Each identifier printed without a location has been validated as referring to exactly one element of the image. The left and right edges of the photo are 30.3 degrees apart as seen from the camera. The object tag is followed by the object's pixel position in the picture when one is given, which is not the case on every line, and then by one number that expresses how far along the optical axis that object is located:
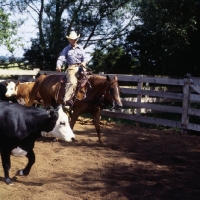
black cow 5.53
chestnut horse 8.57
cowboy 8.74
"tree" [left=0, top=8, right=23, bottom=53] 18.31
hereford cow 11.21
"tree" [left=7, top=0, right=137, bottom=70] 24.66
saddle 8.84
